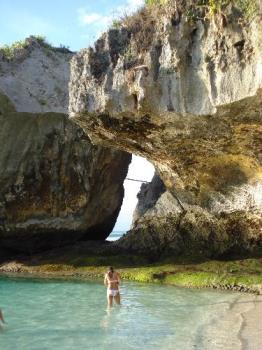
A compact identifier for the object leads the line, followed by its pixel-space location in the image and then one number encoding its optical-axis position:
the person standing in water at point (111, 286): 14.33
